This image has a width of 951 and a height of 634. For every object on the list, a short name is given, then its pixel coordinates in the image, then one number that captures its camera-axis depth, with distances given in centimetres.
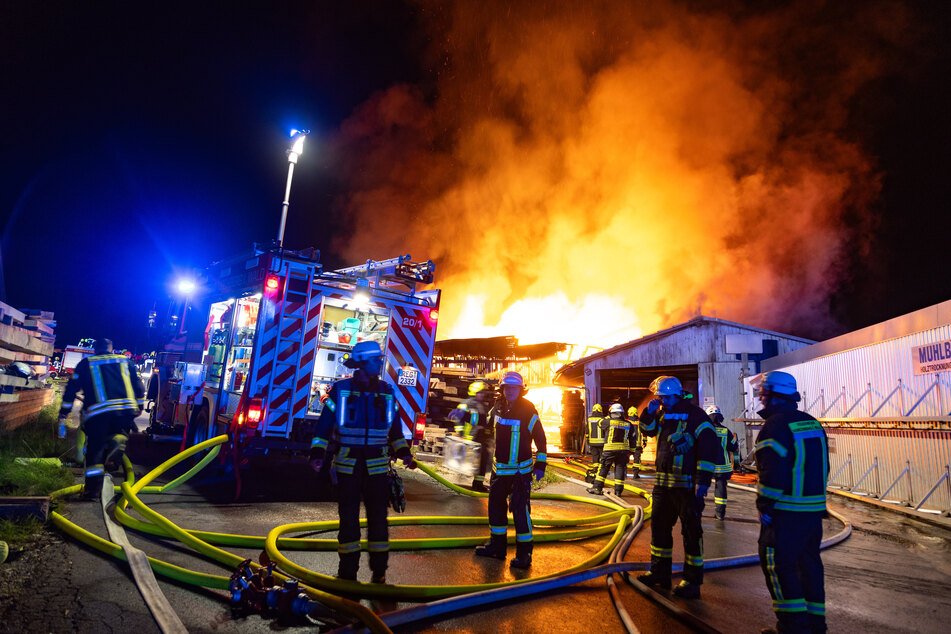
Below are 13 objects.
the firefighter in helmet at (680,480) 430
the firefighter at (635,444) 973
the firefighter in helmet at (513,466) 502
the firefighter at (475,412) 597
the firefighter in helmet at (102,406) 595
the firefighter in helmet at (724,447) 781
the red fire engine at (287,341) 693
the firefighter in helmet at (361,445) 397
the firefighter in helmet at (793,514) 325
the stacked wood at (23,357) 847
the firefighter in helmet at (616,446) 941
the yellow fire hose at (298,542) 358
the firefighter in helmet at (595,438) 1091
